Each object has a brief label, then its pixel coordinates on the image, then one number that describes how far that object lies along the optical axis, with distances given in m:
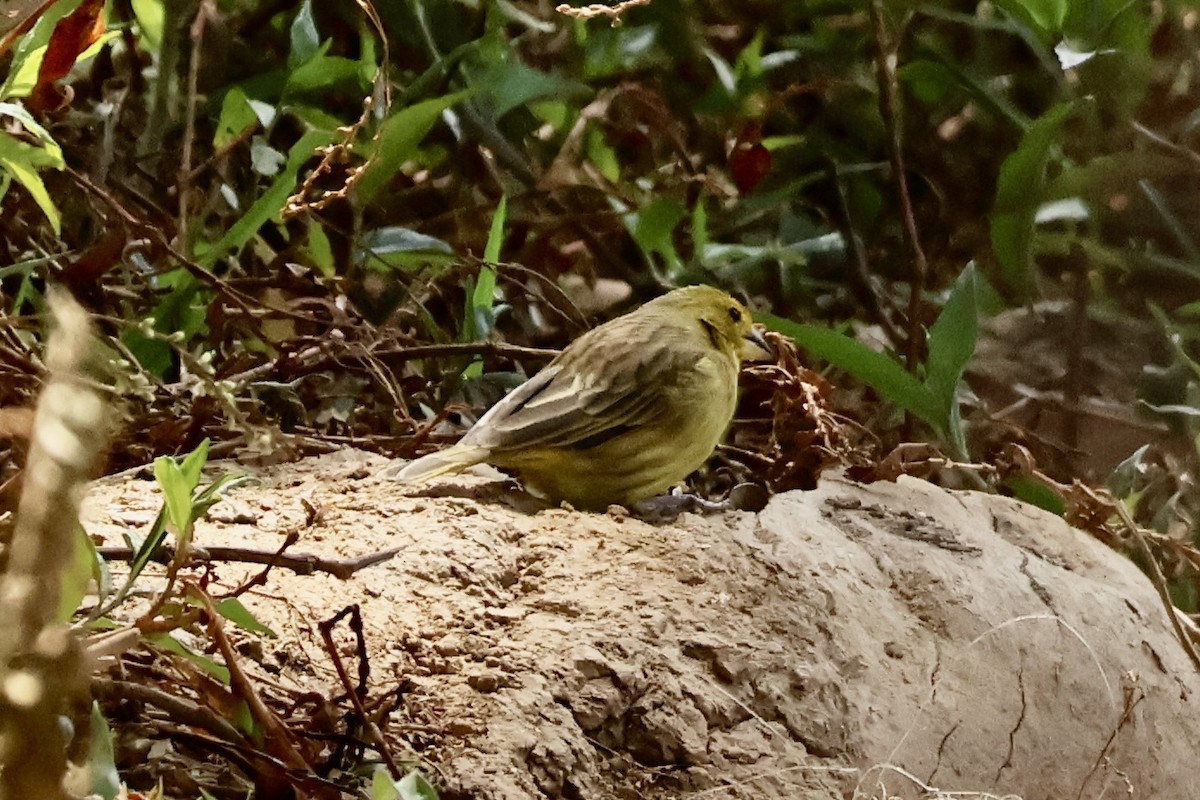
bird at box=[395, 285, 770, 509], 5.32
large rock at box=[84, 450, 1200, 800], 5.22
